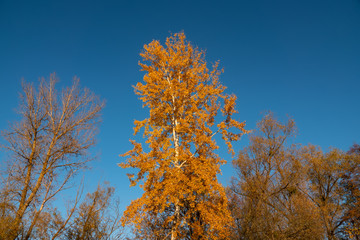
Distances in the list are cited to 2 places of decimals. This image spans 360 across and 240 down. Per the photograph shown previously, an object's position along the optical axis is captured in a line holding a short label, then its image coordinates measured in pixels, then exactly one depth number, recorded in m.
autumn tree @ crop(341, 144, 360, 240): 18.09
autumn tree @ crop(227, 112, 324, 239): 12.92
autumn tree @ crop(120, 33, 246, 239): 8.52
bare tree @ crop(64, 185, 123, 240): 11.47
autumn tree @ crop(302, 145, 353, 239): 18.03
